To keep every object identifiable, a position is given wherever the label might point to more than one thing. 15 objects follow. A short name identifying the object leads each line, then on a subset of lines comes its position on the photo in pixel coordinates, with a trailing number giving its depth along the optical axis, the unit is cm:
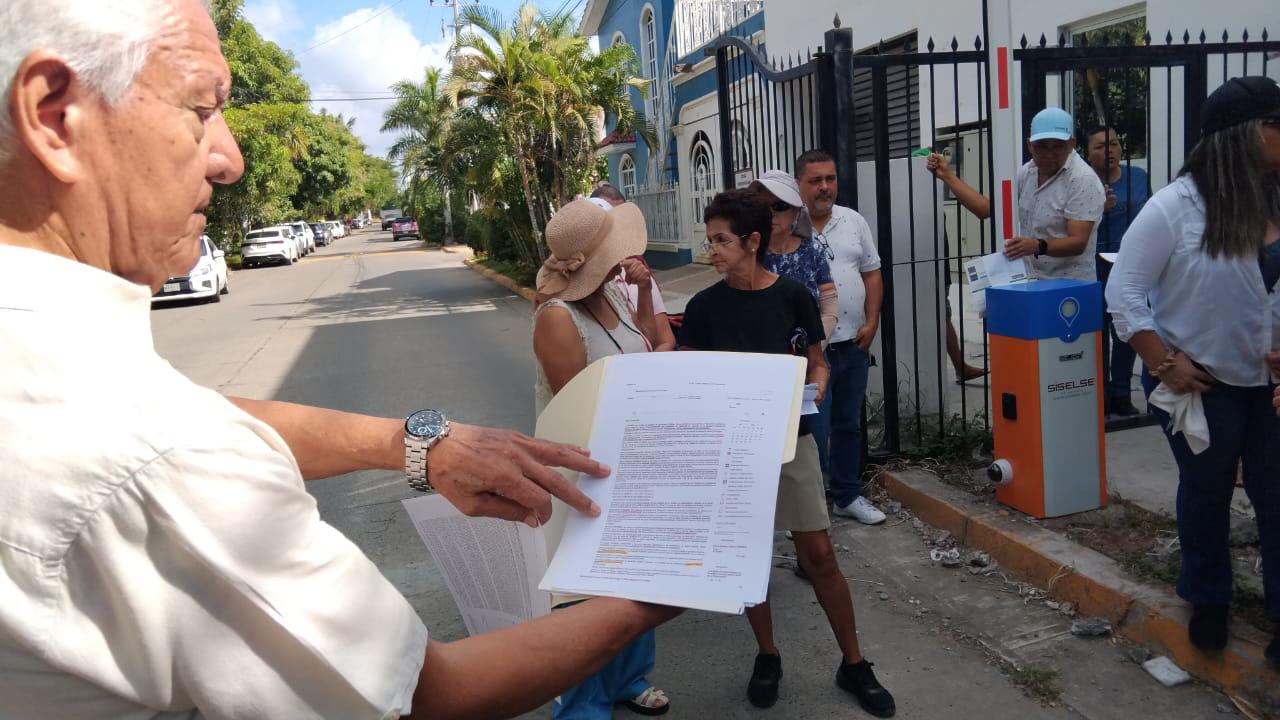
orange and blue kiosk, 423
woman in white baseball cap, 450
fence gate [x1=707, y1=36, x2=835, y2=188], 514
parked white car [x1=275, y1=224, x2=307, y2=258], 3698
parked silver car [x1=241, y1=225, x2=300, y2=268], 3391
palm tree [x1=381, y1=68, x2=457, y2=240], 1873
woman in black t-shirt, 325
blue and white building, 1706
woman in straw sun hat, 307
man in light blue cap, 500
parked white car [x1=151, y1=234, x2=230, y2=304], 1966
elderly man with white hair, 78
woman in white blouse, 302
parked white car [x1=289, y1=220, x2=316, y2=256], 4247
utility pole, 4469
